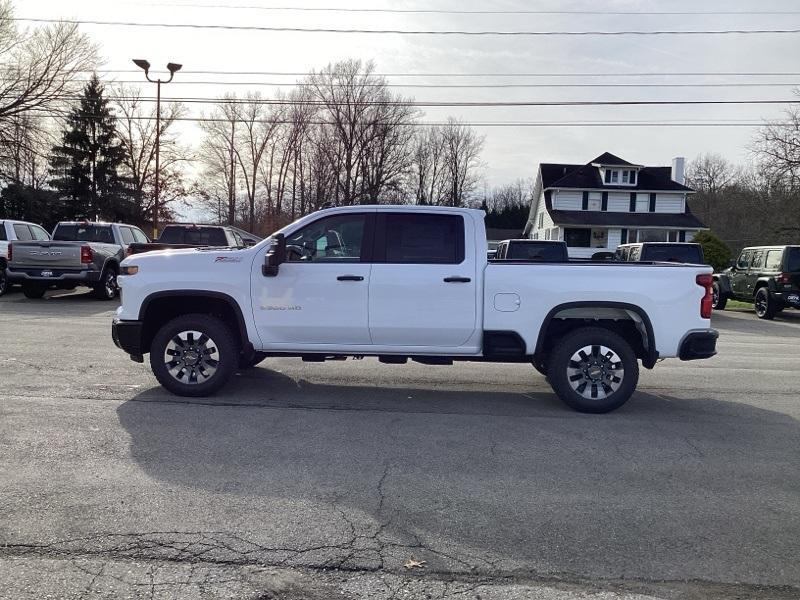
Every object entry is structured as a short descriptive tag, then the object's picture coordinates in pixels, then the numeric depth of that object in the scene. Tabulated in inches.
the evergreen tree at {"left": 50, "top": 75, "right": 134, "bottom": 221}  1814.7
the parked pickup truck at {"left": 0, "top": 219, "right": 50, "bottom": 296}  701.3
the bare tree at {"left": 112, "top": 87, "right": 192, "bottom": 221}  1991.9
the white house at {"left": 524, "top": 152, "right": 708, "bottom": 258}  1975.9
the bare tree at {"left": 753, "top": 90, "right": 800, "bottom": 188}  1279.5
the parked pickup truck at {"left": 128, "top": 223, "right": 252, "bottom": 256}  685.3
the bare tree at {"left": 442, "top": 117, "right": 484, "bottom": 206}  3056.1
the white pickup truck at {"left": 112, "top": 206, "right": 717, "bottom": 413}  264.7
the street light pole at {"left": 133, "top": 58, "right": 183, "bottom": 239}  987.3
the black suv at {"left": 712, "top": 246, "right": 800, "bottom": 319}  710.5
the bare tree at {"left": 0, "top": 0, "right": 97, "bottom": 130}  1267.2
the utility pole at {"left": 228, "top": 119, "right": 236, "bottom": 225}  2283.5
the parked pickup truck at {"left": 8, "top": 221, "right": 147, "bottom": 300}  645.9
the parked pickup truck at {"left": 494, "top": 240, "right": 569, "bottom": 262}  687.1
